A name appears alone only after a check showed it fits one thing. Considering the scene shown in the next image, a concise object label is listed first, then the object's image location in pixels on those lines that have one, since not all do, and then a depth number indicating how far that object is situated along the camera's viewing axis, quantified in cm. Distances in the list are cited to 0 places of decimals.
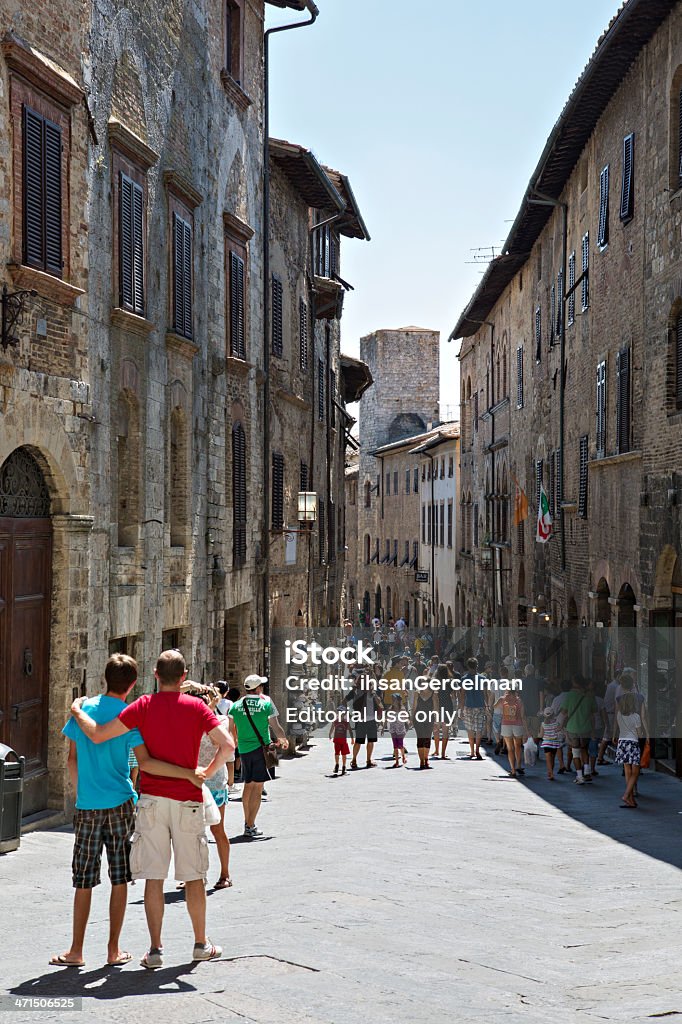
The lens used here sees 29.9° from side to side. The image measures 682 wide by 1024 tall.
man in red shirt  626
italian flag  2492
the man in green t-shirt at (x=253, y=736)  1046
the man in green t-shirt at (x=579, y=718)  1612
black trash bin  891
